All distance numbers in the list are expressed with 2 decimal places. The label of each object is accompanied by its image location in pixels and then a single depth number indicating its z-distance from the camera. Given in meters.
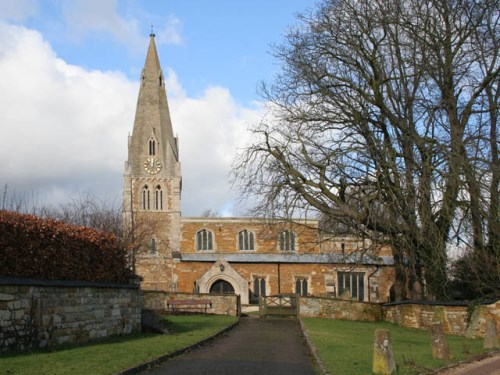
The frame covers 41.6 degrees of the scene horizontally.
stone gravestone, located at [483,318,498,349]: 17.42
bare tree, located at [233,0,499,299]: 23.73
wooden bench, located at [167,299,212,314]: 31.53
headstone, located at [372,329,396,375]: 11.71
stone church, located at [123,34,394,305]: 51.88
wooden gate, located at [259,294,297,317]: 35.62
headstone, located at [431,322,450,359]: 14.36
